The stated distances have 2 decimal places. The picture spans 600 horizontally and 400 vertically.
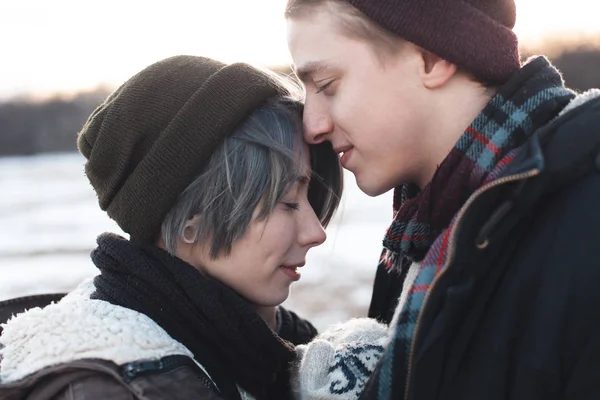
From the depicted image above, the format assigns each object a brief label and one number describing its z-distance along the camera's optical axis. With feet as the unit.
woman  3.52
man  3.00
